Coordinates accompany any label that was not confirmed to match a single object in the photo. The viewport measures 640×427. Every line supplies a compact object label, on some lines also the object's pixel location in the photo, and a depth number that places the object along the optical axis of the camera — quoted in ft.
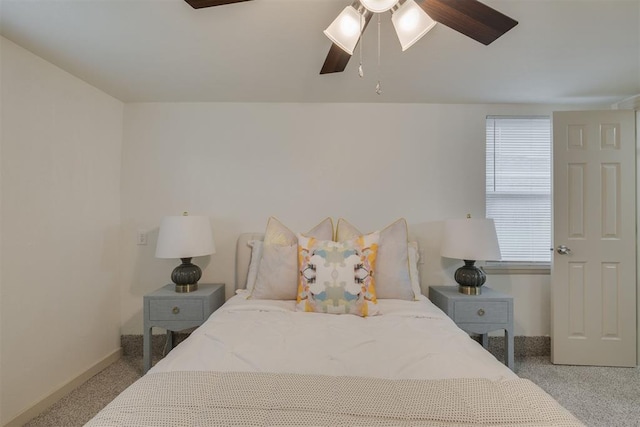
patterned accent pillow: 6.45
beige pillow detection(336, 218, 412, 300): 7.29
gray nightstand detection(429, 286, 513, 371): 7.73
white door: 8.50
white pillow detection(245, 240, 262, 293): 8.12
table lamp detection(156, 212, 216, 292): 7.96
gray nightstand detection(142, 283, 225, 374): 7.82
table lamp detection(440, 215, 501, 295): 7.81
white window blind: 9.25
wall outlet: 9.21
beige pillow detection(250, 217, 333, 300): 7.32
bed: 3.02
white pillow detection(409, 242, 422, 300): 7.71
